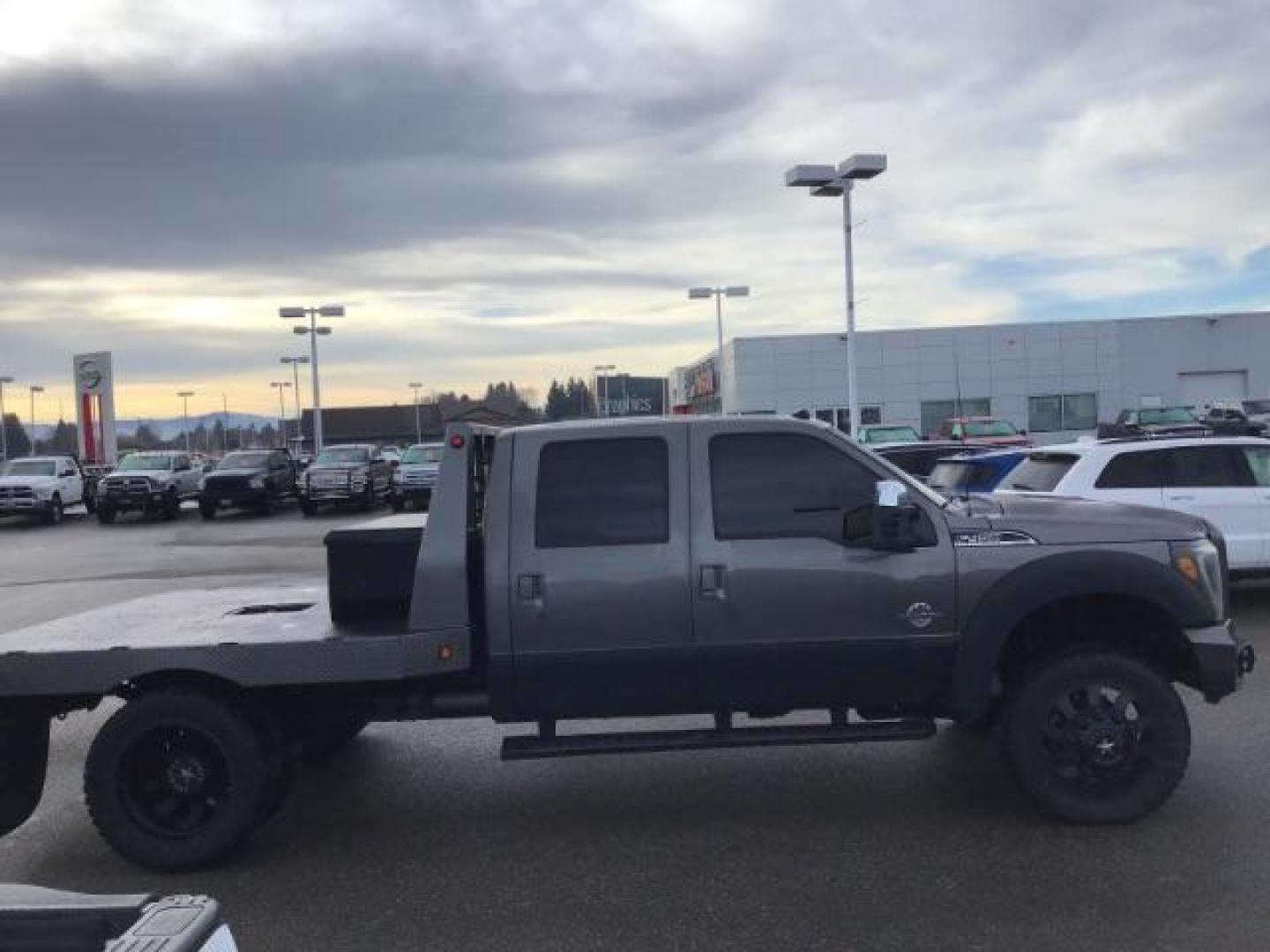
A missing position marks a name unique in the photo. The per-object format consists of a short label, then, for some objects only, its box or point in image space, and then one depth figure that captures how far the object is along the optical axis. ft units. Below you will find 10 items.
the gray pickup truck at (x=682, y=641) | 16.72
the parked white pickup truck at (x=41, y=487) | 100.01
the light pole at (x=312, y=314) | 146.10
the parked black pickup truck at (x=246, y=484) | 99.55
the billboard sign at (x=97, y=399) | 154.40
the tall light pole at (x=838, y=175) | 67.56
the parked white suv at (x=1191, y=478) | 33.91
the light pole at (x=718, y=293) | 136.58
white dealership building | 184.96
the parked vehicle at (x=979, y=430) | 108.47
